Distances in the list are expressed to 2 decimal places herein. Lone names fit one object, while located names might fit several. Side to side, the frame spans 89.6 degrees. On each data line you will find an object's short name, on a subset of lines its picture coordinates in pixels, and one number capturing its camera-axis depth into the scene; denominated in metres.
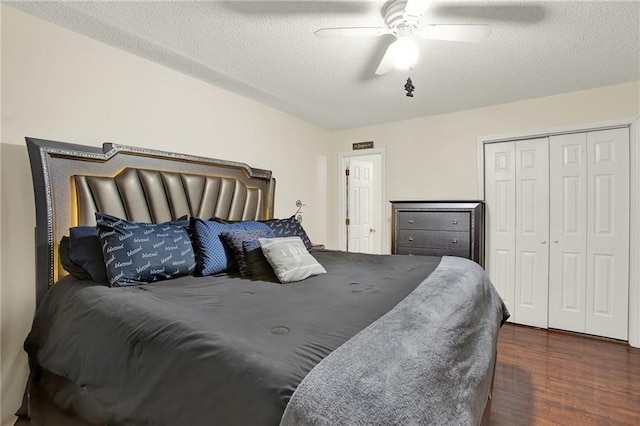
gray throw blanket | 0.72
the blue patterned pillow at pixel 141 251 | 1.72
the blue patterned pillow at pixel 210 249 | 2.06
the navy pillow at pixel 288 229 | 2.70
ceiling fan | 1.74
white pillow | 1.89
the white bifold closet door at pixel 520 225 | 3.40
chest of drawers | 3.44
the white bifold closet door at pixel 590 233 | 3.02
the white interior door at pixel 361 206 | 4.75
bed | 0.81
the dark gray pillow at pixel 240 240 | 2.08
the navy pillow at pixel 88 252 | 1.76
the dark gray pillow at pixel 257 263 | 1.99
